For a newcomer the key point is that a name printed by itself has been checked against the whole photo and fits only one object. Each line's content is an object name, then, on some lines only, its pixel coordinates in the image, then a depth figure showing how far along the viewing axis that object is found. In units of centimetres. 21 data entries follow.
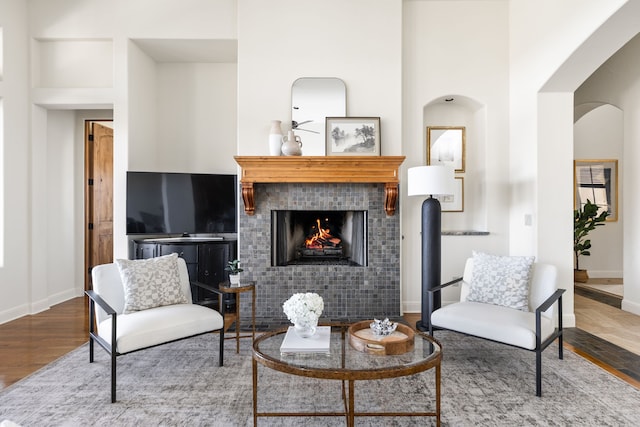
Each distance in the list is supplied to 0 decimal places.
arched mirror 412
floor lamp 359
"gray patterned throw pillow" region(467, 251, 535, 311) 296
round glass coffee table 182
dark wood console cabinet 423
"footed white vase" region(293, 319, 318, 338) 223
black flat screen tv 426
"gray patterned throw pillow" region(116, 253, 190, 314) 278
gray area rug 211
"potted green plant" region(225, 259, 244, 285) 322
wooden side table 308
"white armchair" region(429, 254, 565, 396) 250
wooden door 512
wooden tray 204
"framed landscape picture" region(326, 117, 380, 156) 411
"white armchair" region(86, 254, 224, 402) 242
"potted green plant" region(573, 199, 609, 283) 573
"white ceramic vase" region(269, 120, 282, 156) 392
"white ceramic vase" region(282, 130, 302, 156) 387
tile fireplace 408
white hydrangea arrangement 219
